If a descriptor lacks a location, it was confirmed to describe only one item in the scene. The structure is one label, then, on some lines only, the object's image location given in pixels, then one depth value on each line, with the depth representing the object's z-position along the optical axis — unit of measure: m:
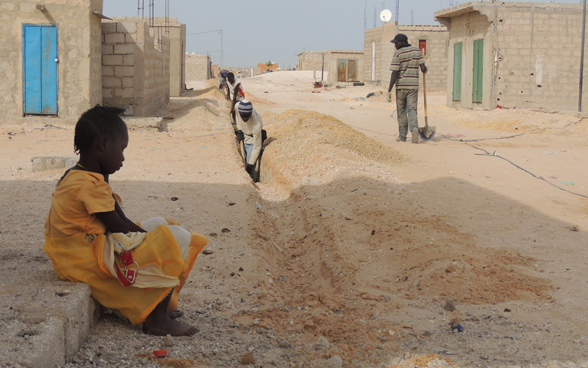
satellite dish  30.39
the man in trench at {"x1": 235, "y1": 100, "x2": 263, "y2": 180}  9.22
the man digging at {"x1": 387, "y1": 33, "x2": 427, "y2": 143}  10.21
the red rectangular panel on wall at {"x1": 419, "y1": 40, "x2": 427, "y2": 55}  26.62
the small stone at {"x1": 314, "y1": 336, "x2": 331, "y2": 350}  2.70
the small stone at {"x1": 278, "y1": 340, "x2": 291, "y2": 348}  2.76
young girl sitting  2.43
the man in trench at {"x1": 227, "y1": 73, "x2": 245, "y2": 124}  11.69
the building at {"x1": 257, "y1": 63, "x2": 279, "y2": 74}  68.94
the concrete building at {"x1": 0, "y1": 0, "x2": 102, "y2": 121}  10.64
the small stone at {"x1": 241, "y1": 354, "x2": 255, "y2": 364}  2.45
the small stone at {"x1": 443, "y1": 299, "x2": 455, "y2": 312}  3.18
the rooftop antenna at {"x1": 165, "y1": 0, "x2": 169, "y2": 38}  21.67
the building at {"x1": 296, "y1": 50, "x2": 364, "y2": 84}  36.31
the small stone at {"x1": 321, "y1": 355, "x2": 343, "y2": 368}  2.49
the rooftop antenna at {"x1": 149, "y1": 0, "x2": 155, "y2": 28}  18.87
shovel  10.75
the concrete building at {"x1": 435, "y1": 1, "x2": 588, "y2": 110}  15.44
